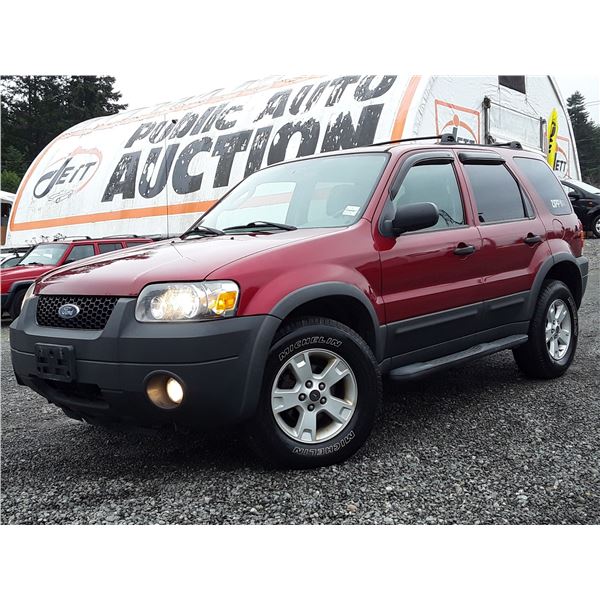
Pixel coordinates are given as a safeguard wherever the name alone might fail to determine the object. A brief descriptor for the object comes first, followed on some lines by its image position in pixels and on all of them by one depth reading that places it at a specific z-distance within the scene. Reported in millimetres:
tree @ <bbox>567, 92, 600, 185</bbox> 50156
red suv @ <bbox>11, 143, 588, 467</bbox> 3018
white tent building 14445
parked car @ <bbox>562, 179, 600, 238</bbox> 17523
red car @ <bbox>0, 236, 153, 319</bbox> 11398
